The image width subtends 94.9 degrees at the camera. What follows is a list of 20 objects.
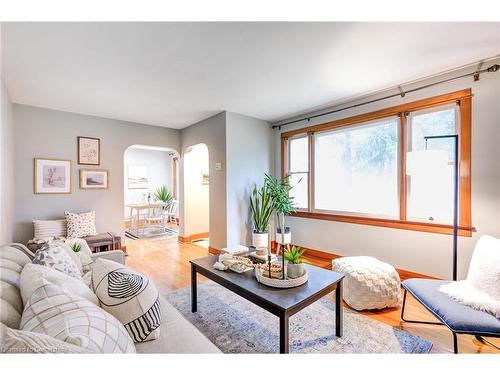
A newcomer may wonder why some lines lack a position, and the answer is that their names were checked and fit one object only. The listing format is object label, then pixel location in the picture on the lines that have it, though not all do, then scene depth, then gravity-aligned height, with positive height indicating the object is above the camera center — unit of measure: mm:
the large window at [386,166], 2391 +256
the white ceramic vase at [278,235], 1533 -571
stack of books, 2354 -675
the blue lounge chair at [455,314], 1321 -797
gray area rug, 1660 -1168
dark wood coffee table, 1357 -704
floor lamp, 2082 +212
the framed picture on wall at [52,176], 3398 +172
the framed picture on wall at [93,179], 3762 +141
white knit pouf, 2127 -941
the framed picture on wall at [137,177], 7223 +327
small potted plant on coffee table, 1646 -567
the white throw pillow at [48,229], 3219 -594
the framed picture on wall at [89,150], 3725 +610
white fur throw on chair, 1477 -686
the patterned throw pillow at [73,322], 725 -454
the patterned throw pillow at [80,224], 3403 -566
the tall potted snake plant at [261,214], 3783 -469
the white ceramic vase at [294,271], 1644 -609
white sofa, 894 -760
